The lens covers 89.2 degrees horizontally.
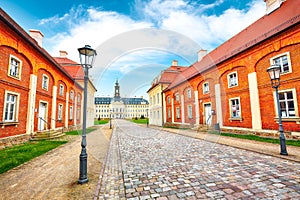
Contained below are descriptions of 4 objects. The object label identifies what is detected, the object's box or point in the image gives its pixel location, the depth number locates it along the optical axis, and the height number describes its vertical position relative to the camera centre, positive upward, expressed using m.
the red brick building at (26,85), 8.34 +2.24
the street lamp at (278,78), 5.94 +1.49
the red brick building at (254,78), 9.07 +2.89
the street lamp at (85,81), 3.88 +1.00
